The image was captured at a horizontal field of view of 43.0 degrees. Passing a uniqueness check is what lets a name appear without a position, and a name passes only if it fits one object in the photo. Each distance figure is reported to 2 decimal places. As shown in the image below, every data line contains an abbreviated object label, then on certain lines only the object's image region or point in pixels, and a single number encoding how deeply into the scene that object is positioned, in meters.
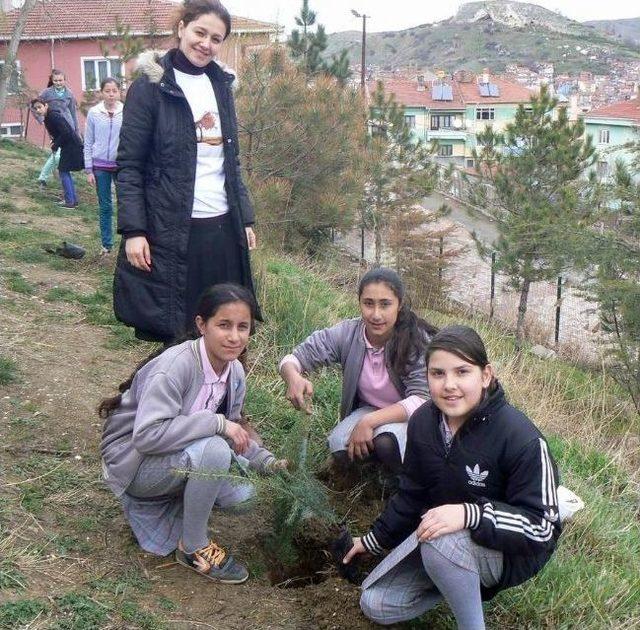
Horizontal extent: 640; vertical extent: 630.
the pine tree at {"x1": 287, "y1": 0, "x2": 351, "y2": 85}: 22.17
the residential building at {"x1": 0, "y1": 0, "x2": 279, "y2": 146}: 25.50
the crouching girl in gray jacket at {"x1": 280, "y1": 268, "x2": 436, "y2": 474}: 3.10
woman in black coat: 3.01
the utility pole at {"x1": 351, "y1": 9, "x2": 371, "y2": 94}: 31.70
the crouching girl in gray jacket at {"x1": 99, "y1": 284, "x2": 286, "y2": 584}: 2.61
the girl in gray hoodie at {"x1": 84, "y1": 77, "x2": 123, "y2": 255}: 6.78
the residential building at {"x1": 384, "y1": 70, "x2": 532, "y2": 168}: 63.12
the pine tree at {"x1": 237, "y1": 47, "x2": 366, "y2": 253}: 11.06
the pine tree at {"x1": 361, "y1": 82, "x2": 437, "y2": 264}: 19.39
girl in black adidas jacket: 2.29
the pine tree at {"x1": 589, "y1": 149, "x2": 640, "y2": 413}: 10.44
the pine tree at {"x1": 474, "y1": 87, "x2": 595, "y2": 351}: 16.92
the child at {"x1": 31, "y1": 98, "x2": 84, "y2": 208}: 8.85
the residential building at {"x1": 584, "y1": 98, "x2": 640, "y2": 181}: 47.31
